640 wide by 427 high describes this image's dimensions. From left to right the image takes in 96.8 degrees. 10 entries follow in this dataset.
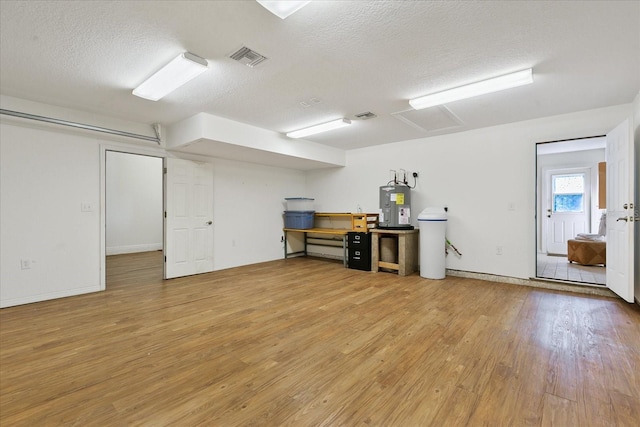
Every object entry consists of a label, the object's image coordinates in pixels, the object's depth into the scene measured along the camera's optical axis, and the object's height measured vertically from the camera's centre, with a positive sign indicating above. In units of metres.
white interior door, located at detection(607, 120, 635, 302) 3.17 +0.02
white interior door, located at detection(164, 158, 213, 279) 4.85 -0.12
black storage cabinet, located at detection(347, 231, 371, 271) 5.38 -0.75
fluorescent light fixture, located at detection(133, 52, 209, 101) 2.52 +1.33
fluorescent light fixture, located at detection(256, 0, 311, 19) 1.72 +1.27
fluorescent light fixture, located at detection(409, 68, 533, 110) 2.80 +1.33
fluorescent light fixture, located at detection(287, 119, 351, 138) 4.36 +1.36
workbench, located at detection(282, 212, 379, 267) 5.57 -0.36
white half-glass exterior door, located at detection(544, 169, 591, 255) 6.86 +0.14
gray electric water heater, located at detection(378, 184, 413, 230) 5.17 +0.08
